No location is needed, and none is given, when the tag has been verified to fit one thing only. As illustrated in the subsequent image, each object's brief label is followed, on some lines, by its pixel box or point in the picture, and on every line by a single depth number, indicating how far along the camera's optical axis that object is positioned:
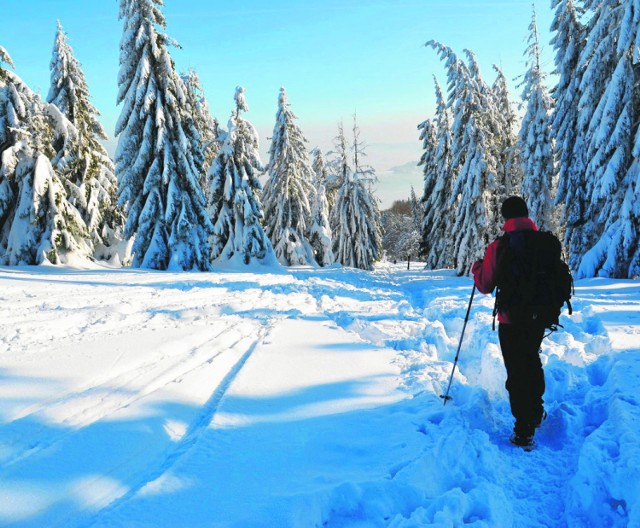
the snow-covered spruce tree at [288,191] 30.58
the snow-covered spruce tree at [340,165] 35.81
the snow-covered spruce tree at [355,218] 35.59
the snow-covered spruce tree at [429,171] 35.28
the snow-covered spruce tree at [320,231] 35.00
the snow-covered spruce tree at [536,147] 24.03
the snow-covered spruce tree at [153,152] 18.28
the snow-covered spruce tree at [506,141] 28.73
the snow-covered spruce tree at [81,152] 21.50
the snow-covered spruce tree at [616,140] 13.61
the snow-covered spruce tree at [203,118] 31.40
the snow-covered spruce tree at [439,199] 31.62
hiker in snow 3.99
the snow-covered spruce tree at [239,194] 23.92
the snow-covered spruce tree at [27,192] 17.14
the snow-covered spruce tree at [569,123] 19.31
